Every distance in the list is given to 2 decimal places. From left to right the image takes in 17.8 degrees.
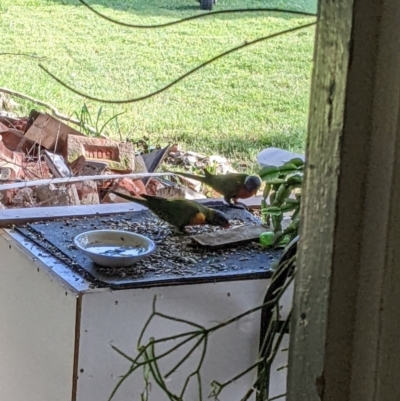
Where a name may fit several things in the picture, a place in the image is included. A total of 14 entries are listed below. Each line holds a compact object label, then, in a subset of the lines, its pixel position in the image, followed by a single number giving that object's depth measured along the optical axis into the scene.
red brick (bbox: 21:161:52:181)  4.75
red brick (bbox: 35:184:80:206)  4.09
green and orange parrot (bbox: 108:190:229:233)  2.96
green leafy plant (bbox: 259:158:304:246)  2.64
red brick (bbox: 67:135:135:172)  4.75
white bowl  2.72
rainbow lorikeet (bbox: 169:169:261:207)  3.21
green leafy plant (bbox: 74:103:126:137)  5.88
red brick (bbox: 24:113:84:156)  5.09
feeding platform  2.64
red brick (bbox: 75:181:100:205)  4.26
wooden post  1.37
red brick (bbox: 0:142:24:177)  4.81
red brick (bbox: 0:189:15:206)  4.22
